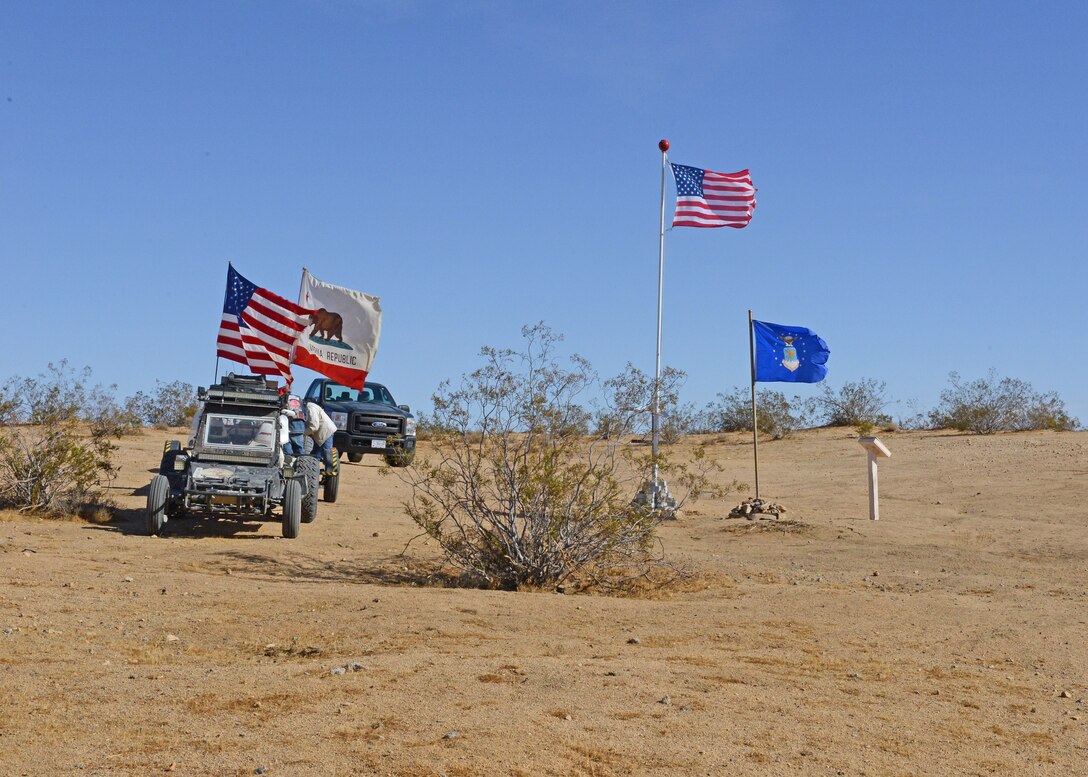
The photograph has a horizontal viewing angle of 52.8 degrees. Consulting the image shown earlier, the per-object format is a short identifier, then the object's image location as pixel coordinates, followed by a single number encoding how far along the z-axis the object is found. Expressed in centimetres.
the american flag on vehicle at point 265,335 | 1806
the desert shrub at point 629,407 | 1169
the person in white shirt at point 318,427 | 1616
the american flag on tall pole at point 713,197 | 1962
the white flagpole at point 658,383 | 1183
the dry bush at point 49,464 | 1527
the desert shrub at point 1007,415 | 3281
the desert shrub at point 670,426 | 1297
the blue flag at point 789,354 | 1861
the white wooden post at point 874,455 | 1759
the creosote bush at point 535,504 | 1092
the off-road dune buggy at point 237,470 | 1387
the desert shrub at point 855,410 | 3638
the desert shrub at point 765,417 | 3416
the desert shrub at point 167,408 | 3700
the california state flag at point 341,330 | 1895
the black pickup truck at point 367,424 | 2383
